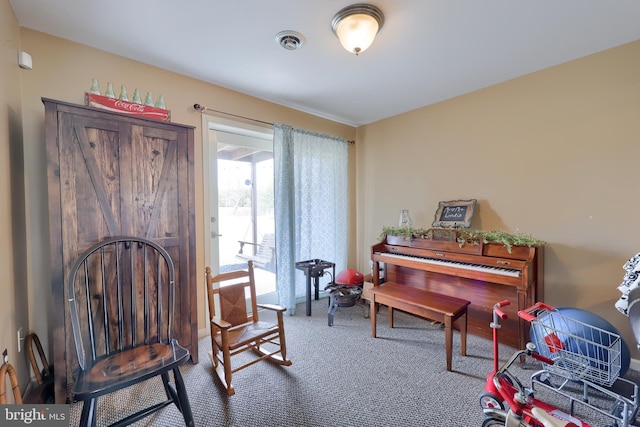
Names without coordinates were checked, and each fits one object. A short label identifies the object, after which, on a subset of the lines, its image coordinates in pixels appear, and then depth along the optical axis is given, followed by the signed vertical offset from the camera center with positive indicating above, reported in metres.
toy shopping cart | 1.38 -0.89
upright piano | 2.18 -0.59
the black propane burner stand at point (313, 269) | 3.05 -0.72
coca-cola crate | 1.86 +0.79
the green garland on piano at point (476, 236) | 2.23 -0.28
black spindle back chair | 1.33 -0.73
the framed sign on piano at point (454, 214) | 2.77 -0.08
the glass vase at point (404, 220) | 3.25 -0.16
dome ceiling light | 1.63 +1.19
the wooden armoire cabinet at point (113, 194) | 1.59 +0.11
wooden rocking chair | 1.82 -0.93
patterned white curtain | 3.08 +0.07
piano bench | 2.03 -0.82
